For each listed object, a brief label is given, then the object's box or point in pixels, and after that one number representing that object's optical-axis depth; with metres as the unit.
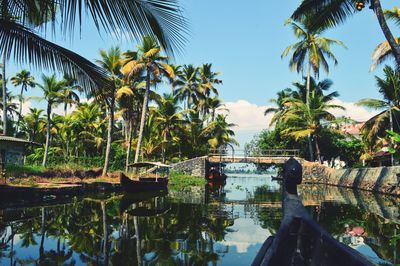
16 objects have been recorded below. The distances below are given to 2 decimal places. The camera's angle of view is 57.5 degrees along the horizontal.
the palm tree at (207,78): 47.90
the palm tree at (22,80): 47.44
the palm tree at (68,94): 31.50
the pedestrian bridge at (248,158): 39.78
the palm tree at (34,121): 43.93
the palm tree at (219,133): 43.38
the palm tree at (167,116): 37.34
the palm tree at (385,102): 26.06
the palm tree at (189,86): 46.25
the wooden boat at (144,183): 21.73
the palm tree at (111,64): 27.50
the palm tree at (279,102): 47.88
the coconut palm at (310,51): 35.91
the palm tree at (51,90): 30.75
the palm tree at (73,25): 3.73
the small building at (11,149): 19.89
